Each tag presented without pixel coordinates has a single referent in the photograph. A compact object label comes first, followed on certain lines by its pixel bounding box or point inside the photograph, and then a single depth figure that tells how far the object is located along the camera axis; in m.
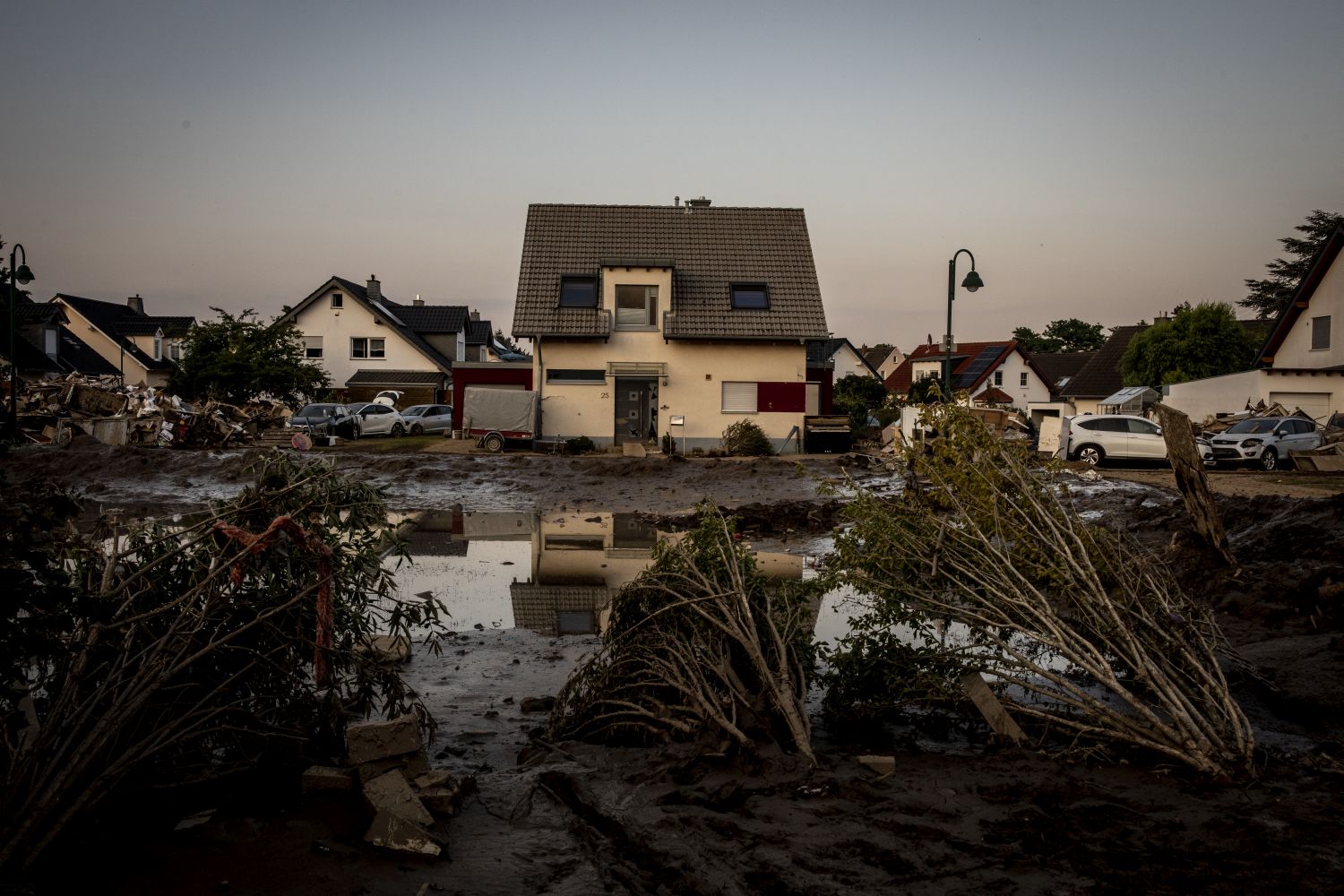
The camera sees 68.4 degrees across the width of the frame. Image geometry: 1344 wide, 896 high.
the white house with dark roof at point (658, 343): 32.56
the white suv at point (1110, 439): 27.31
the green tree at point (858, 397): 45.78
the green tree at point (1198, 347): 51.19
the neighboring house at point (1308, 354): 33.06
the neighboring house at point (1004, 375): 69.12
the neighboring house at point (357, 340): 54.41
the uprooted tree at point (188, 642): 4.48
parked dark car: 35.44
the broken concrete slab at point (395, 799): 5.26
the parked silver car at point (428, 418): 40.19
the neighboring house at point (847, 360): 84.79
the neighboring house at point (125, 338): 59.94
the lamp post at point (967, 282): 22.62
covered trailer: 31.61
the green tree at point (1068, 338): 109.00
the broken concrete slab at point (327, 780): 5.66
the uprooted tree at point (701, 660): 6.49
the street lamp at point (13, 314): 27.17
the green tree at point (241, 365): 40.03
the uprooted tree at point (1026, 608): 6.33
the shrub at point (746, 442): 31.41
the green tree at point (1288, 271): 65.56
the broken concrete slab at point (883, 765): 6.05
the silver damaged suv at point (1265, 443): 26.59
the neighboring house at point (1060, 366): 72.70
